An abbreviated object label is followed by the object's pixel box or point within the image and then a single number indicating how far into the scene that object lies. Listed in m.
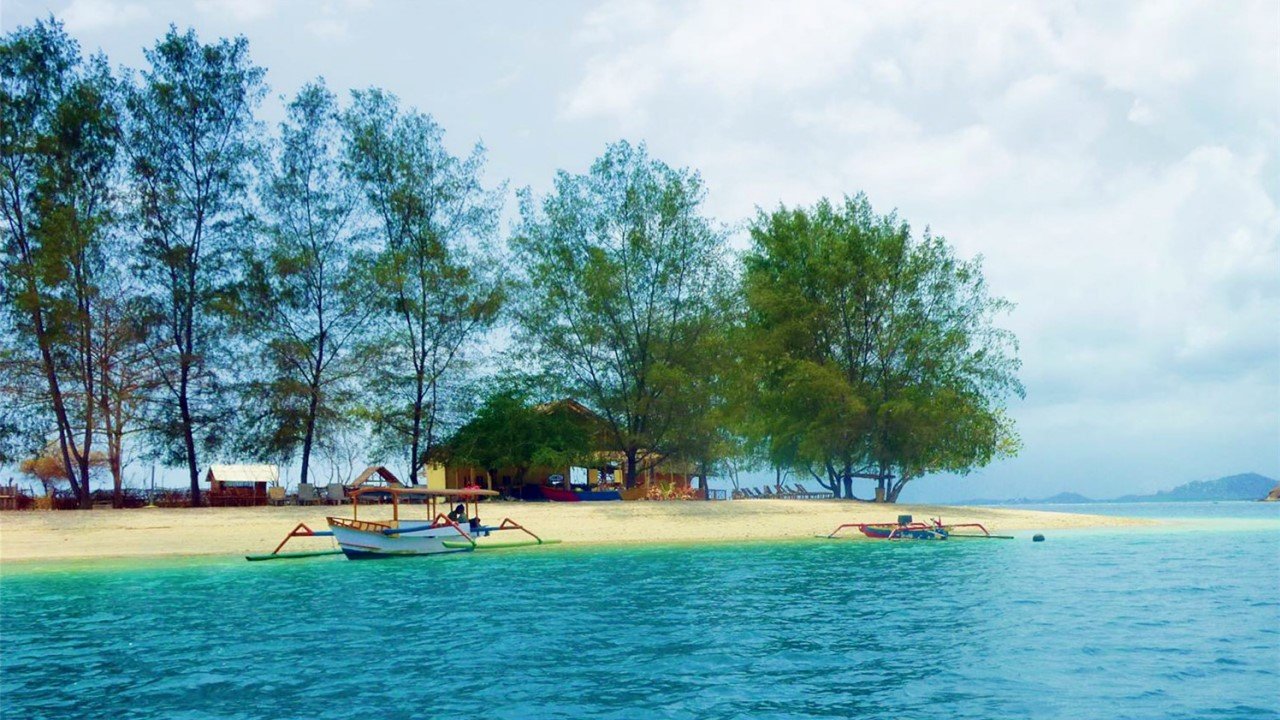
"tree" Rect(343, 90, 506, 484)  54.66
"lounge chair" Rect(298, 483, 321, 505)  52.53
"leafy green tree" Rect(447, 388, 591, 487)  56.59
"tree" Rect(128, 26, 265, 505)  50.38
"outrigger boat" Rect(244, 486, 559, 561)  37.34
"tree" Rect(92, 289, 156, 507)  48.56
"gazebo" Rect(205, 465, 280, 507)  66.62
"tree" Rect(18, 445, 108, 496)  67.25
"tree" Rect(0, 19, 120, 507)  47.06
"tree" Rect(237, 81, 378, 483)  51.66
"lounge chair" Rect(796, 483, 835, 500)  69.94
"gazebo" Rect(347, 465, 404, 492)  63.94
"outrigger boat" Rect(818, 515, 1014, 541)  45.12
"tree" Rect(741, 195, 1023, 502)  59.09
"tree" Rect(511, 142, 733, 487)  58.16
